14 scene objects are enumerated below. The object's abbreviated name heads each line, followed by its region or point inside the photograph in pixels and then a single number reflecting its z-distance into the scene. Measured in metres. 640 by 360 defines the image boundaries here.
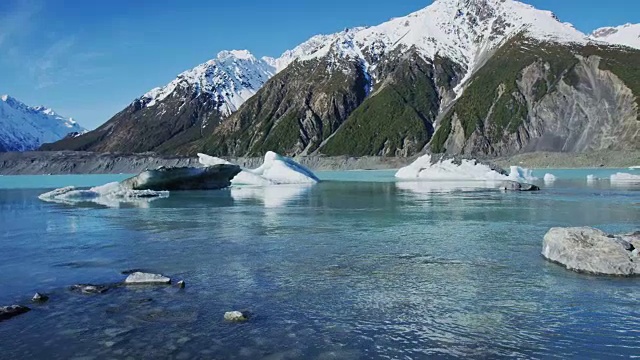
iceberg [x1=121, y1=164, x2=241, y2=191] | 44.69
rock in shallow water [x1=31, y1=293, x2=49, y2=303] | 10.80
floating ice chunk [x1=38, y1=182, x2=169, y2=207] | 39.22
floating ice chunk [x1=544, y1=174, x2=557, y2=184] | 58.99
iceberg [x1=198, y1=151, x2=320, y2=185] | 63.09
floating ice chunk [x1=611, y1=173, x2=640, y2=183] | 57.81
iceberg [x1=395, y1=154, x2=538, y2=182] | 62.82
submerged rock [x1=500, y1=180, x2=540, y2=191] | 43.44
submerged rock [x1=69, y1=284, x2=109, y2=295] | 11.48
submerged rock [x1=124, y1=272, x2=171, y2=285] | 12.20
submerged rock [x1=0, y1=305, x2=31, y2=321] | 9.73
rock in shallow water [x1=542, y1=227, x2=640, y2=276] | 12.38
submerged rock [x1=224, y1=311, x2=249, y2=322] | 9.35
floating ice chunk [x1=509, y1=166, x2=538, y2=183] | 59.74
